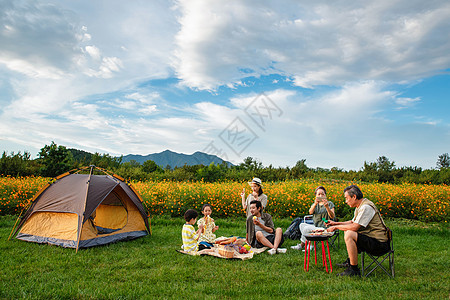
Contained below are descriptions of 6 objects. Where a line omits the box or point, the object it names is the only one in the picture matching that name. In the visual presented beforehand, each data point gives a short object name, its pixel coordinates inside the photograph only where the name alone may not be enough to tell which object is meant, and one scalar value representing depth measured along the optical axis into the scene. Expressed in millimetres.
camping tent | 6499
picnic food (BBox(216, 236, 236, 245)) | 6204
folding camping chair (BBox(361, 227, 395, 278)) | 4816
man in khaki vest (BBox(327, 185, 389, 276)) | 4762
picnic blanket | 5727
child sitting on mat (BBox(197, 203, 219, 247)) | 6543
